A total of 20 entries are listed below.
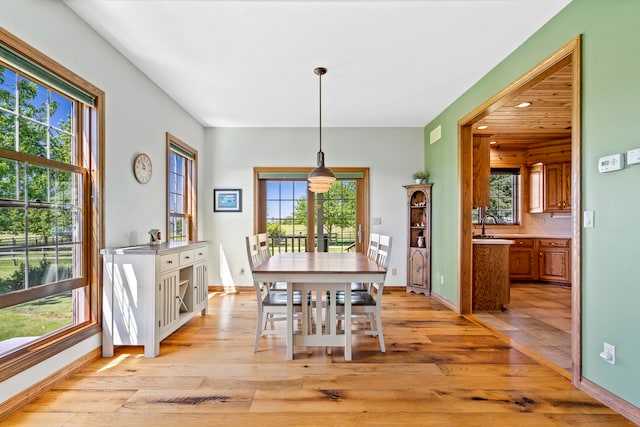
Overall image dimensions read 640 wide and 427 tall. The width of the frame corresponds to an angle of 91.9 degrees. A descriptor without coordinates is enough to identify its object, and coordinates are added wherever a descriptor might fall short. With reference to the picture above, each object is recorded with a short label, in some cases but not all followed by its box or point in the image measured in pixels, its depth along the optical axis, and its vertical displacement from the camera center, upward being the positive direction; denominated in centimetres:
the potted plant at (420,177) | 480 +53
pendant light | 298 +33
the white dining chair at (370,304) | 268 -83
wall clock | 308 +45
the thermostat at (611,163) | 179 +28
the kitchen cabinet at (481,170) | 405 +53
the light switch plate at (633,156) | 170 +30
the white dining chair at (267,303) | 271 -82
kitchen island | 379 -80
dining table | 247 -60
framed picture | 501 +19
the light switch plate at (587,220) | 199 -6
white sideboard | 258 -72
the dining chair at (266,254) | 318 -48
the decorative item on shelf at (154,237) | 313 -26
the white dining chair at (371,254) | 315 -48
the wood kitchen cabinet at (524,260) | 555 -89
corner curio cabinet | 466 -44
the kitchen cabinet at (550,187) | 536 +41
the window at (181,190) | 394 +31
